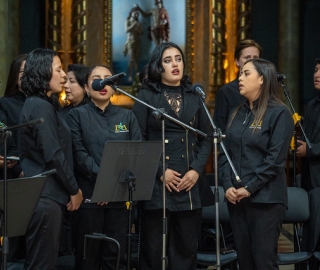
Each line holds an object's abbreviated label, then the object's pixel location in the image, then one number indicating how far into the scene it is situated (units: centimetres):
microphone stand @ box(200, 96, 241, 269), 721
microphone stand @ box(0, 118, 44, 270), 654
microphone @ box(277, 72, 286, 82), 888
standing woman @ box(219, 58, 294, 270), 785
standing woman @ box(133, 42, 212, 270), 826
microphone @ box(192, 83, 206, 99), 776
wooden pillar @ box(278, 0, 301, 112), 1811
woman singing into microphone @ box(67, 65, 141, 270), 803
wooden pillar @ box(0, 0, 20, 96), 1573
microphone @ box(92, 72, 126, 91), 764
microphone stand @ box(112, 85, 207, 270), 760
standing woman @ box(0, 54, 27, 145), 901
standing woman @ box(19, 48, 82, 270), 727
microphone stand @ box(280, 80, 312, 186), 968
